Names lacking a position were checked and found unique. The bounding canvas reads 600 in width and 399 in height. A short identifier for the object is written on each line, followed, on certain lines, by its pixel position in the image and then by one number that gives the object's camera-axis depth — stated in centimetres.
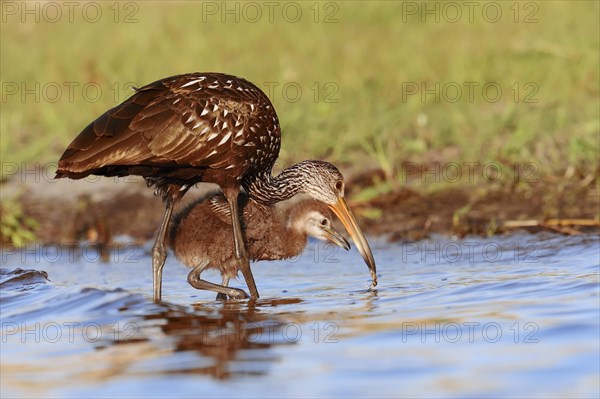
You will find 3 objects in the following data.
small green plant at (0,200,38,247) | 1900
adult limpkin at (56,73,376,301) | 1386
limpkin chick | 1570
